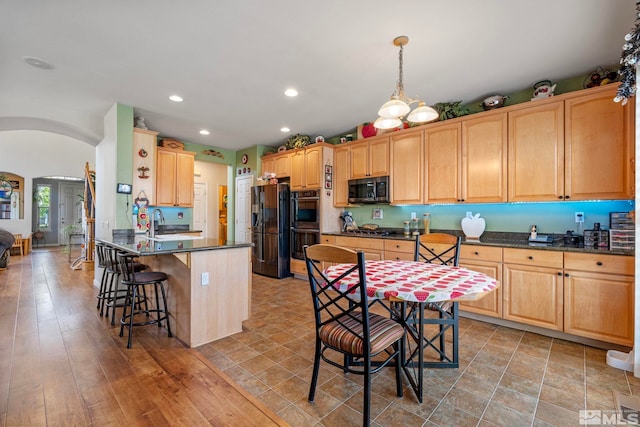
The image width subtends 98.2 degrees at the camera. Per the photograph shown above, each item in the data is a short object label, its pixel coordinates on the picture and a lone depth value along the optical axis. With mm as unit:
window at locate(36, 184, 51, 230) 9352
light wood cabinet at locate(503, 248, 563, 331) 2580
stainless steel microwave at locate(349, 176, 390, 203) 4137
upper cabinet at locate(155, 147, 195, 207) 4832
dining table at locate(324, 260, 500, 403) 1470
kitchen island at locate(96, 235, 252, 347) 2439
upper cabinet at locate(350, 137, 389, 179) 4176
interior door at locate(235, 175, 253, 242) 6062
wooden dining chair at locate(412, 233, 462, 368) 2045
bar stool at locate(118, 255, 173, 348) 2494
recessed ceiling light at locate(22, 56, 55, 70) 2652
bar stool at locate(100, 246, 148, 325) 2773
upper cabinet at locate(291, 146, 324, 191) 4734
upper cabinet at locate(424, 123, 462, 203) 3467
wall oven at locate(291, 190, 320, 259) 4789
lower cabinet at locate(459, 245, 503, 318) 2902
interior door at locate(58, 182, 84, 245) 9883
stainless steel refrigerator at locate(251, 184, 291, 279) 5047
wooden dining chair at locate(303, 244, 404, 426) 1447
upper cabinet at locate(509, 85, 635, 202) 2480
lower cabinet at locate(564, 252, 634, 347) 2273
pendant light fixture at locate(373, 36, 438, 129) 2168
